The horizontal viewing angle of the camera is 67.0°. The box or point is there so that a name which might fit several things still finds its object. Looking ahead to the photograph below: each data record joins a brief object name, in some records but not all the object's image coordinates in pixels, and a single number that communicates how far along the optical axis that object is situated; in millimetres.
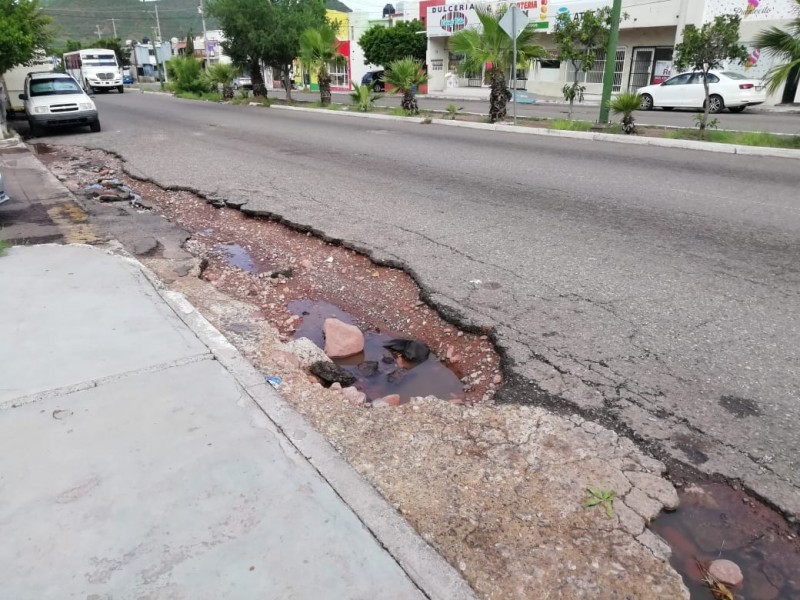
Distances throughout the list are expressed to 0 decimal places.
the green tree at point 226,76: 32531
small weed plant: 2715
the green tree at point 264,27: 26703
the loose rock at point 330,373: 4164
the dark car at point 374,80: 37878
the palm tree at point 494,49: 16750
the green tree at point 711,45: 13148
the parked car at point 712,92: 20672
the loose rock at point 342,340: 4648
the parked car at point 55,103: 16562
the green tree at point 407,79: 20266
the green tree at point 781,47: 11641
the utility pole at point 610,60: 14742
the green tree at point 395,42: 39719
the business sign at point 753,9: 23391
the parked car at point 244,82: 49544
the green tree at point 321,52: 25312
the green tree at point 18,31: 15070
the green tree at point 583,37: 15172
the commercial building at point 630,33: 24328
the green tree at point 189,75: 37562
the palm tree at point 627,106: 14344
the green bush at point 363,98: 23516
